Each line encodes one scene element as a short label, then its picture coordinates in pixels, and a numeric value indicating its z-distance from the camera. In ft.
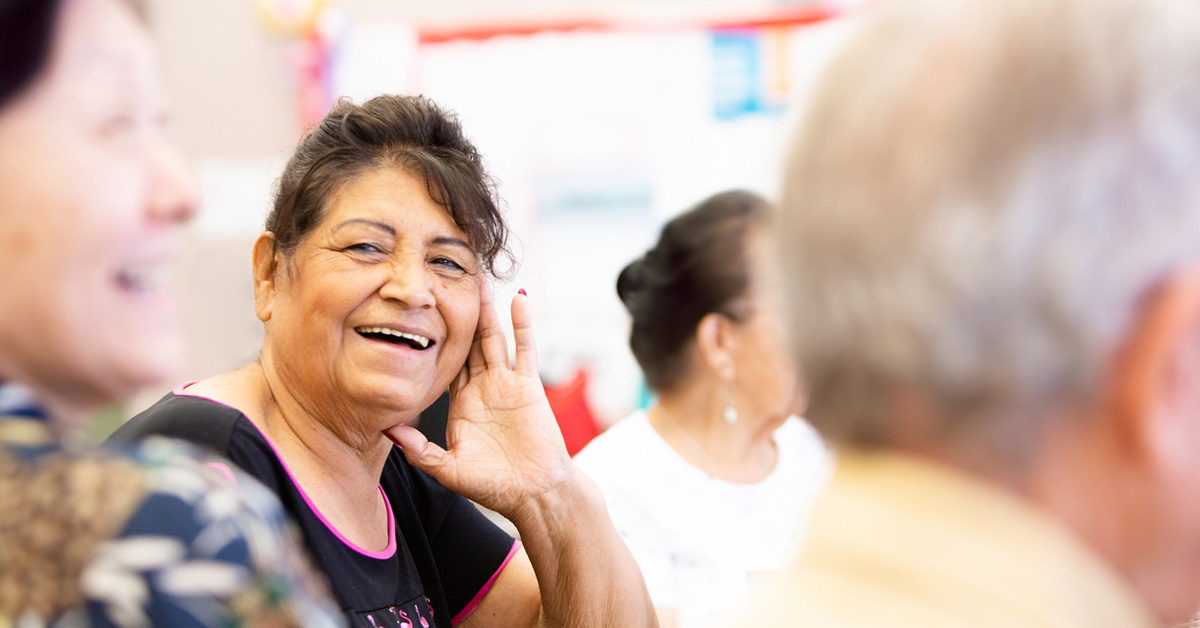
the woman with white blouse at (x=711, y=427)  6.58
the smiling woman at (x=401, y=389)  4.87
